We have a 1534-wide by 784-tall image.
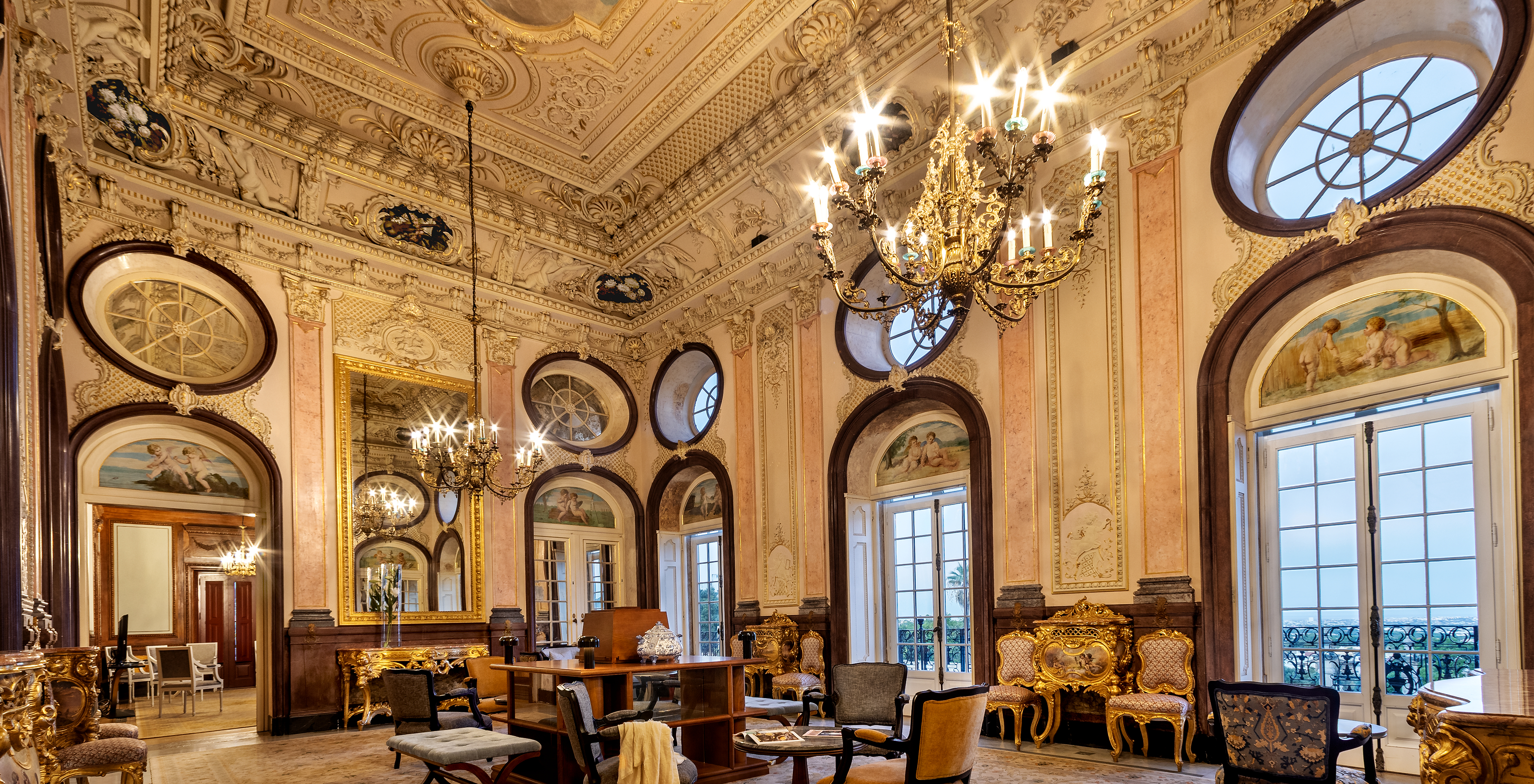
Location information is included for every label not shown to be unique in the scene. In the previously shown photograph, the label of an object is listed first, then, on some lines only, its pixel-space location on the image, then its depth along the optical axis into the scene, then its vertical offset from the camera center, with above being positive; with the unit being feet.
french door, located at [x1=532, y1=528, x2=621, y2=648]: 39.91 -6.07
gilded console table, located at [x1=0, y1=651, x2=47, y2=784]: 8.02 -2.49
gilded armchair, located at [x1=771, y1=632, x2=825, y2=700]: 30.83 -8.23
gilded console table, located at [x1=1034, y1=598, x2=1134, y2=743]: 23.26 -5.79
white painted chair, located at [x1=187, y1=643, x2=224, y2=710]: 40.83 -10.10
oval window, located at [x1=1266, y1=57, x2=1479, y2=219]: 19.70 +7.16
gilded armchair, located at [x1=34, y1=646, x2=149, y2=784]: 15.71 -5.20
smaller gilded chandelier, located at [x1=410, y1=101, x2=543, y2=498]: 27.81 -0.07
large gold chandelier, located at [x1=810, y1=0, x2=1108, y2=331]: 14.75 +4.00
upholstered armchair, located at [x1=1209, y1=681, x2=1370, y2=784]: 12.24 -4.30
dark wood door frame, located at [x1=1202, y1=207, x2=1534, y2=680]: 17.21 +2.59
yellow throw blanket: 15.12 -5.30
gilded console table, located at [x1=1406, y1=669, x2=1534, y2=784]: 6.27 -2.29
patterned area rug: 20.47 -8.44
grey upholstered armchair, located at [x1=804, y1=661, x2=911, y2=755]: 20.38 -5.84
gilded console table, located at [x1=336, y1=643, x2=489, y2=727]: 32.19 -7.87
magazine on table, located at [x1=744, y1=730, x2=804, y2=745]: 15.98 -5.36
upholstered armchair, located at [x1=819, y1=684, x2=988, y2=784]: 13.20 -4.67
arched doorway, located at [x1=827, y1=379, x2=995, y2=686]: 30.07 -2.12
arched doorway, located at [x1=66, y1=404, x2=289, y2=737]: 29.09 -0.74
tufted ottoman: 17.15 -6.02
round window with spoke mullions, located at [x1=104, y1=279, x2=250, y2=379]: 30.22 +4.67
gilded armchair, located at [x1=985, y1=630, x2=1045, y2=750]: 24.23 -6.86
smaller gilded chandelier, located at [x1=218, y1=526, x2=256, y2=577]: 53.98 -6.45
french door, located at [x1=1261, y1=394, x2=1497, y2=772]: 18.54 -2.74
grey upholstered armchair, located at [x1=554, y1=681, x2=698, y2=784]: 15.60 -5.17
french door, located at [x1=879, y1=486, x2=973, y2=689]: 30.04 -5.09
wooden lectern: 20.99 -4.37
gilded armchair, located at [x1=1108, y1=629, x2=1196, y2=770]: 21.11 -6.36
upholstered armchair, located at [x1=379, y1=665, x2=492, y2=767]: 20.99 -5.94
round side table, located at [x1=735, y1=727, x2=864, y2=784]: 15.10 -5.29
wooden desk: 19.48 -6.23
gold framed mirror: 33.99 -2.26
